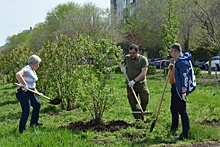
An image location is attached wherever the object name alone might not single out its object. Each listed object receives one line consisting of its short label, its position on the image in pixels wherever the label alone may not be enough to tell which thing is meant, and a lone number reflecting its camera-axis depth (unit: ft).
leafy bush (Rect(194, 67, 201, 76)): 71.55
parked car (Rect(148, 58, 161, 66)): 127.21
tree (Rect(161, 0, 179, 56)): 48.60
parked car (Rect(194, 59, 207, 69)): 113.80
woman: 20.40
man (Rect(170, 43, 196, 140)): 18.15
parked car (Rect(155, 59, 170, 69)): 124.42
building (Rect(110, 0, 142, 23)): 137.64
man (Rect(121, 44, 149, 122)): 22.47
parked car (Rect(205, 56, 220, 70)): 97.77
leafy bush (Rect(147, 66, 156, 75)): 82.53
